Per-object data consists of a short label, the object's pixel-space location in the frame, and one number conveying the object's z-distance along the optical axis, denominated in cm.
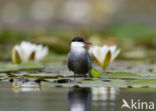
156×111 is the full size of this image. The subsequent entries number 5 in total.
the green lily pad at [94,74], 1089
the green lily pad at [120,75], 1096
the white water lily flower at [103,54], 1251
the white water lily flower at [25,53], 1421
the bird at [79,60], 1107
